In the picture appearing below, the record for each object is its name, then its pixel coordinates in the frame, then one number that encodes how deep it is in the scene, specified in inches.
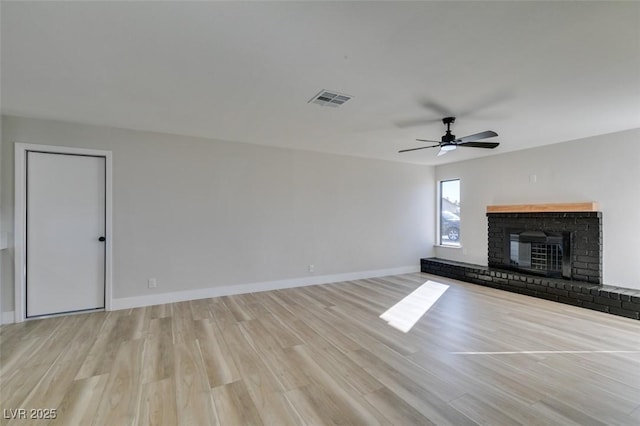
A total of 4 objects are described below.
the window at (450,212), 248.2
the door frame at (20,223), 132.7
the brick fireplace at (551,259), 153.6
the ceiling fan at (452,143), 135.8
